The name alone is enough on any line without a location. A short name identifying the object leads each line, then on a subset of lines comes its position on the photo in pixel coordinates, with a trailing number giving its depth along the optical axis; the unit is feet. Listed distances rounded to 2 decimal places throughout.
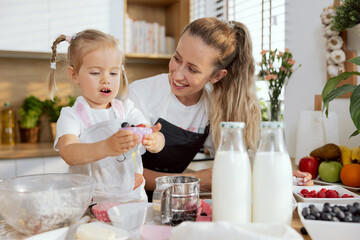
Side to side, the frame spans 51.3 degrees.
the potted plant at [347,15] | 5.79
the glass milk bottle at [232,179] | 2.56
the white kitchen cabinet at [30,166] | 8.25
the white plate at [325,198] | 3.44
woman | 4.99
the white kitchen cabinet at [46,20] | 8.89
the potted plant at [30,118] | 9.87
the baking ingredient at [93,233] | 2.50
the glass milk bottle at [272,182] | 2.59
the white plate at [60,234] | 2.55
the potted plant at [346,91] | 4.11
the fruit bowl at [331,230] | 2.56
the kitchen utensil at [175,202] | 2.89
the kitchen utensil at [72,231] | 2.62
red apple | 5.58
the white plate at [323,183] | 4.82
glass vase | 7.52
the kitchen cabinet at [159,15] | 10.48
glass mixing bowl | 2.69
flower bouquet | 7.32
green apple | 5.29
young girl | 3.70
